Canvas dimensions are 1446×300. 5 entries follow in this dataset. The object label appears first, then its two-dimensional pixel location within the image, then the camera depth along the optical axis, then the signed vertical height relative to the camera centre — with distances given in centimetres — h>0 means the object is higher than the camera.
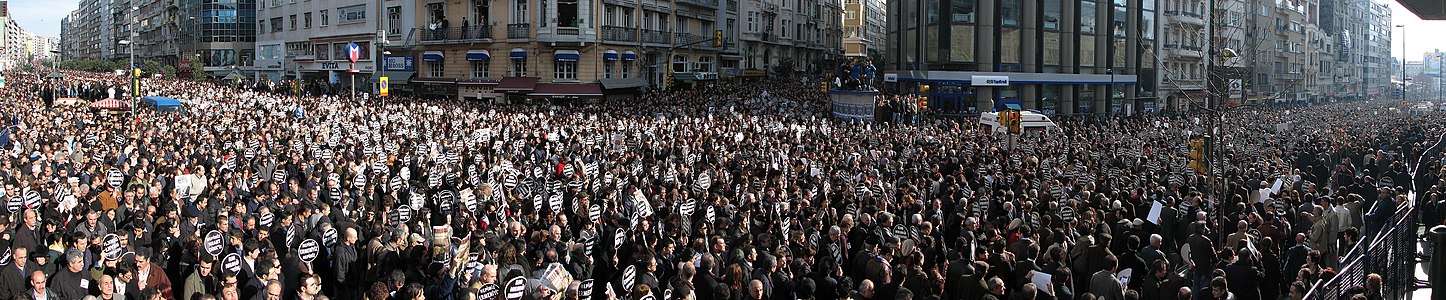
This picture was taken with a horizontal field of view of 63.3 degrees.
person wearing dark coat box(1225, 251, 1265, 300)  1125 -150
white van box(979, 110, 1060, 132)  4050 -9
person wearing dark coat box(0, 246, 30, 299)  1015 -144
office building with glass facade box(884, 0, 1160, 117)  5675 +344
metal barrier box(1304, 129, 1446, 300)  1181 -156
